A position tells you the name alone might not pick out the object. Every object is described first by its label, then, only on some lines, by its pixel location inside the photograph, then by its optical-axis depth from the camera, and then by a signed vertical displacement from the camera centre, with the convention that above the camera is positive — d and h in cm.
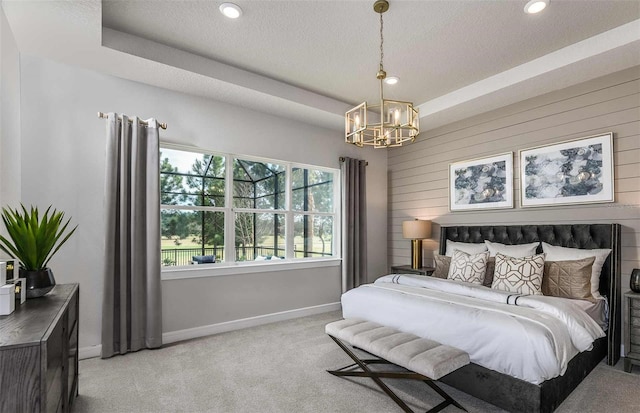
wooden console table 117 -55
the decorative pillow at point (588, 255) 312 -44
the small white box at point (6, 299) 154 -41
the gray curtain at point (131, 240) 322 -29
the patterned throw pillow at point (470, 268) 360 -63
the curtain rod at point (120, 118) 321 +91
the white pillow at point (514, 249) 362 -44
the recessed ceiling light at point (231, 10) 258 +157
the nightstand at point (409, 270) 463 -84
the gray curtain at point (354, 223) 506 -20
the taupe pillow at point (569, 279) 305 -64
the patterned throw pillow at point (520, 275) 310 -62
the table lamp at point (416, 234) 479 -34
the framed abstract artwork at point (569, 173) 333 +40
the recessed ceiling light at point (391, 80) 385 +152
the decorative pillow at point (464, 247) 409 -47
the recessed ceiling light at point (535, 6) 254 +157
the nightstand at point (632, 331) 281 -102
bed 210 -100
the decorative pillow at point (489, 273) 368 -69
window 383 +2
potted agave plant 190 -22
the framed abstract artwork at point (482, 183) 414 +35
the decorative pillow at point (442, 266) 414 -70
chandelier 240 +63
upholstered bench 204 -93
